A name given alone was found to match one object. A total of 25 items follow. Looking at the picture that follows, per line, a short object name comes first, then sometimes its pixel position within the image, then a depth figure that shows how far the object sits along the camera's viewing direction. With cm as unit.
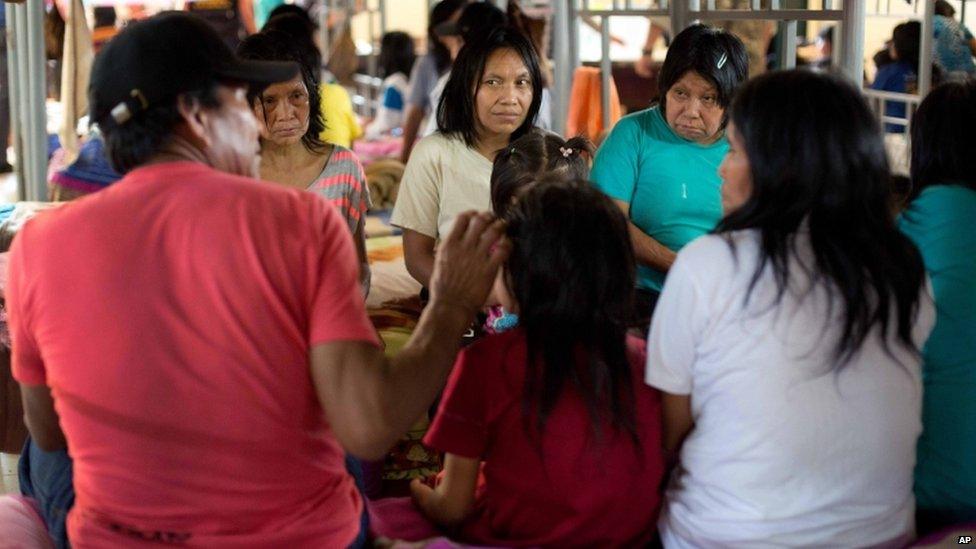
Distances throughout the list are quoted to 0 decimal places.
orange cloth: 583
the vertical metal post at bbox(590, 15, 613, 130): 567
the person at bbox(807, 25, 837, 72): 901
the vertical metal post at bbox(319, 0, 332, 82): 1163
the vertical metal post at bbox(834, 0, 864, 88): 354
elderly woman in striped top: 329
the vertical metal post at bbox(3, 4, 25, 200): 502
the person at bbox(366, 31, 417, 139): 892
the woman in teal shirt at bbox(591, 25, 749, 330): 321
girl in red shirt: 204
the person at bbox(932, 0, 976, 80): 607
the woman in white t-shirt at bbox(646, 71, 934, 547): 190
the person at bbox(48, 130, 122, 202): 423
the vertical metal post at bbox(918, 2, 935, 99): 396
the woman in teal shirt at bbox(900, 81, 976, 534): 219
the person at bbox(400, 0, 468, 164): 720
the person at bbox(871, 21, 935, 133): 685
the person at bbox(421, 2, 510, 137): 556
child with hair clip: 274
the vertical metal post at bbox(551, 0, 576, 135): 614
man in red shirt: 176
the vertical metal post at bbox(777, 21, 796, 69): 404
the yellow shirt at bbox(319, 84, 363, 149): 634
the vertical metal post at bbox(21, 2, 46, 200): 483
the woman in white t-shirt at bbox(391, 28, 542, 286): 331
